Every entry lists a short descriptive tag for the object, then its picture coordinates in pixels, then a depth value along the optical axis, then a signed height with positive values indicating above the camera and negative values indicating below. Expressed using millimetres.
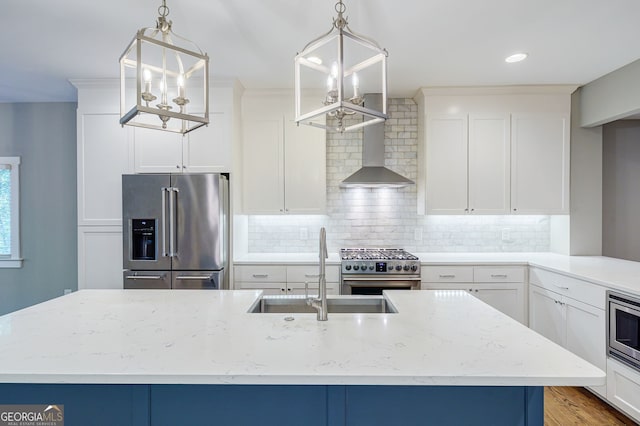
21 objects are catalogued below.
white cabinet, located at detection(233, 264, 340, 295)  3154 -645
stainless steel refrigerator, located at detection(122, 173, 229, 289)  2939 -142
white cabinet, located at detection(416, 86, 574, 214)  3355 +631
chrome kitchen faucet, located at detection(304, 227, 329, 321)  1440 -377
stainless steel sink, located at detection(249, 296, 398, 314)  1908 -551
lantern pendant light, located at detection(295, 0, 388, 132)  1194 +517
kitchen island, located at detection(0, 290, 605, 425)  1019 -503
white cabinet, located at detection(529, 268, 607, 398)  2383 -849
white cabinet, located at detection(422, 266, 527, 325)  3115 -693
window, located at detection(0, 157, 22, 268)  3760 -12
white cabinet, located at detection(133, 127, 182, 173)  3148 +556
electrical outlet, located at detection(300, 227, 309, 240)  3756 -251
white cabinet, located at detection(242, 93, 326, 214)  3457 +638
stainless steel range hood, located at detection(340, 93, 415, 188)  3377 +539
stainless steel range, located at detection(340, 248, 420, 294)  3057 -593
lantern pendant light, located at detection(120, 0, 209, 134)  1154 +511
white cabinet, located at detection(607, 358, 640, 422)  2110 -1202
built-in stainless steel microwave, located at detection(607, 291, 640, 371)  2092 -784
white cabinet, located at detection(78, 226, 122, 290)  3154 -429
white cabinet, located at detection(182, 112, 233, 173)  3135 +620
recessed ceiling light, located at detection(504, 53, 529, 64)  2684 +1277
